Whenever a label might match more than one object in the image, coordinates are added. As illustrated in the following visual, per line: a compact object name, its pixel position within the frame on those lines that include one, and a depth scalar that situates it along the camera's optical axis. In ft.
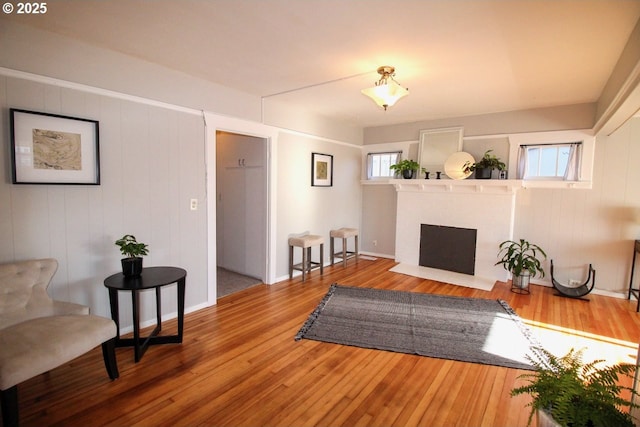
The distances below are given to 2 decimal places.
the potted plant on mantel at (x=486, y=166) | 15.19
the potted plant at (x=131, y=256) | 8.42
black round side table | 7.89
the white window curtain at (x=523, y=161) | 15.15
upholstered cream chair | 5.38
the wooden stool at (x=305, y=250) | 14.87
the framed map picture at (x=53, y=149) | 7.39
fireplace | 15.12
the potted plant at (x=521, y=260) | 13.78
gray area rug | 8.91
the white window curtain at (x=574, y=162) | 13.94
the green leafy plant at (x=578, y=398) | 4.06
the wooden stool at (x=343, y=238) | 17.47
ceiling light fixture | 9.30
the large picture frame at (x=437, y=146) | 16.81
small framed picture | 16.38
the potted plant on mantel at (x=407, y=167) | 17.49
